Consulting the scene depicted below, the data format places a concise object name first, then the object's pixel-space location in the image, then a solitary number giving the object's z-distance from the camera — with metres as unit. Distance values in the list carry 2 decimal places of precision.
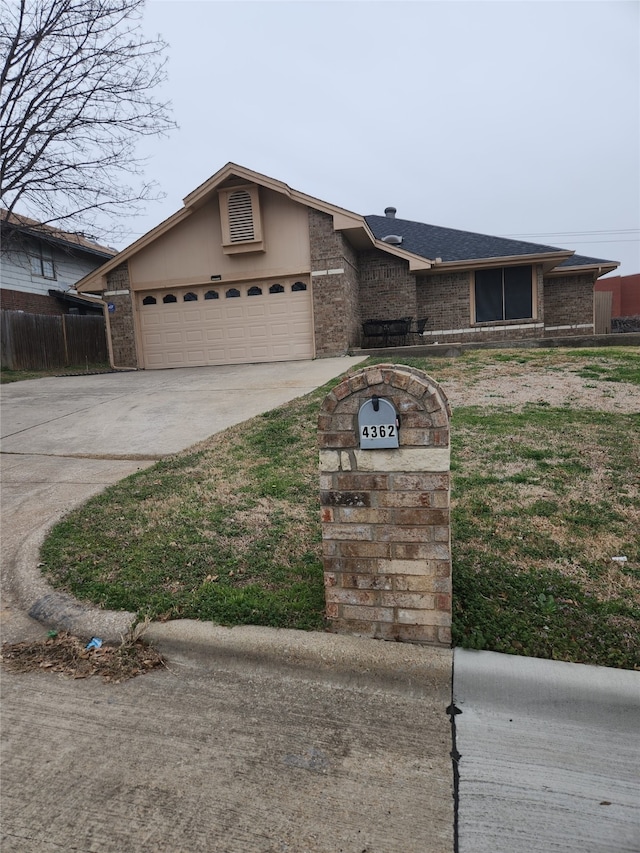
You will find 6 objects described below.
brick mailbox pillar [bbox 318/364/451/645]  2.55
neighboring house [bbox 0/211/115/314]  19.64
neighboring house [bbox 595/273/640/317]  27.53
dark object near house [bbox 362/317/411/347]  15.87
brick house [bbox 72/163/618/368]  14.55
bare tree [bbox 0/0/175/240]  11.23
